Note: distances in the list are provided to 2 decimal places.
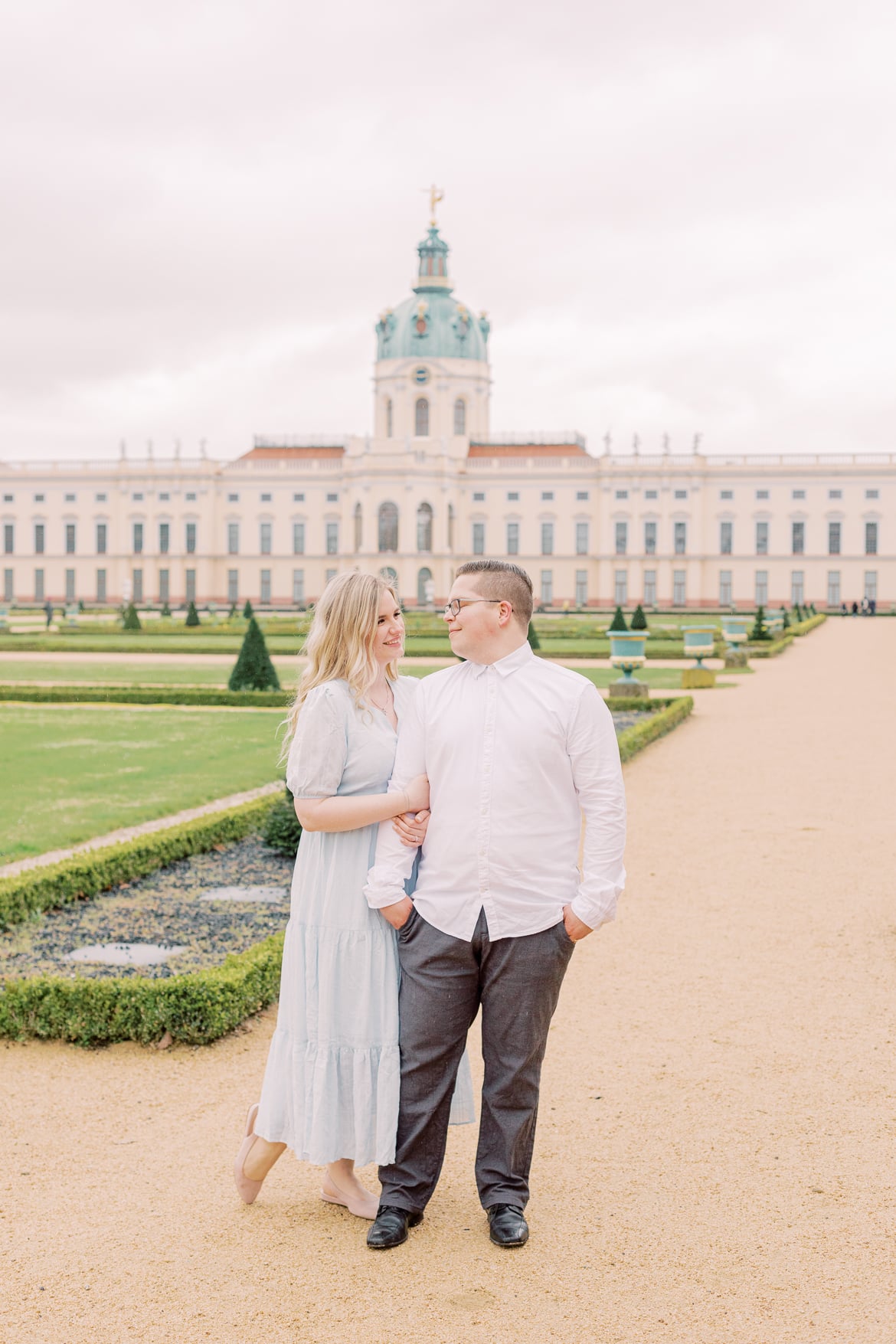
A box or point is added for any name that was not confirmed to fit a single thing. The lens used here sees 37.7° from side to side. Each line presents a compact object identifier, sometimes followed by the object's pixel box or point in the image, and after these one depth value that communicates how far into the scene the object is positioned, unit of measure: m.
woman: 2.92
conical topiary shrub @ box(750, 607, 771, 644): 30.56
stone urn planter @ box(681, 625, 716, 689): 18.14
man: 2.86
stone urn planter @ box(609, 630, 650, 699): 15.65
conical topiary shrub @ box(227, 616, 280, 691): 16.52
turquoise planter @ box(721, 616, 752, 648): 28.75
